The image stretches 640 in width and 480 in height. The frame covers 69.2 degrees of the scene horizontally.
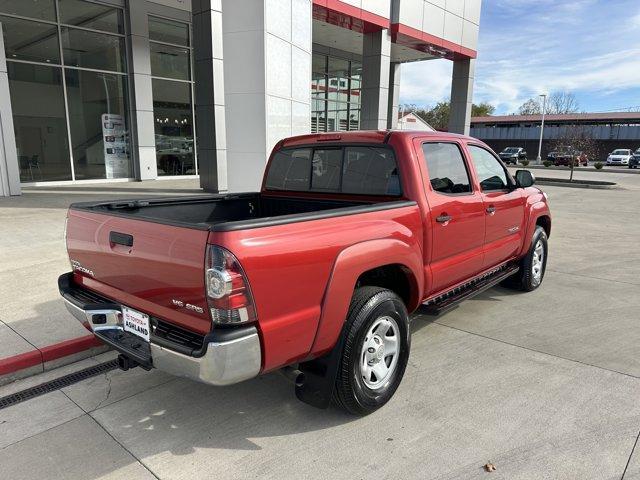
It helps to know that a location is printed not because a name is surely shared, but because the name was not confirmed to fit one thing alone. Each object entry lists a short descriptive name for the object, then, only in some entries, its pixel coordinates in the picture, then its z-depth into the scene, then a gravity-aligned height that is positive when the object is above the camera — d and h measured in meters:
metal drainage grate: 3.37 -1.86
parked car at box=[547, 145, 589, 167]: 37.78 -0.86
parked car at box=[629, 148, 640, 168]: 41.03 -1.09
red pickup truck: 2.36 -0.73
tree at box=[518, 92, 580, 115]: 88.94 +7.37
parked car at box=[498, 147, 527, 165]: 43.66 -0.83
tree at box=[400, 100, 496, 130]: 71.81 +4.91
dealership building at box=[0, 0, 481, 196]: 10.73 +1.89
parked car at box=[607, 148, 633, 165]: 42.78 -0.86
